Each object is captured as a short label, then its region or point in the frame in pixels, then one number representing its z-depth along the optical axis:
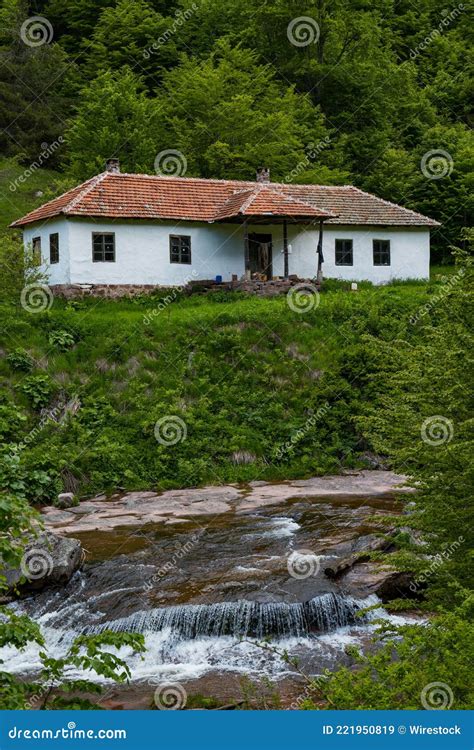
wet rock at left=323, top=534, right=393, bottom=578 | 13.42
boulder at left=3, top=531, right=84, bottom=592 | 13.67
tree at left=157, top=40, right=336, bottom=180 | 38.59
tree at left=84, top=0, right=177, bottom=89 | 52.12
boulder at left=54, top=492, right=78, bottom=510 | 19.60
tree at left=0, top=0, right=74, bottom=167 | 49.22
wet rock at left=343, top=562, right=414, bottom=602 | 12.84
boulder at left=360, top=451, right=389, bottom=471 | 22.67
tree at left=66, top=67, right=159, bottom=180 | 38.31
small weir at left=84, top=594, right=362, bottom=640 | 12.20
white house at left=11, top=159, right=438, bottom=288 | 30.11
